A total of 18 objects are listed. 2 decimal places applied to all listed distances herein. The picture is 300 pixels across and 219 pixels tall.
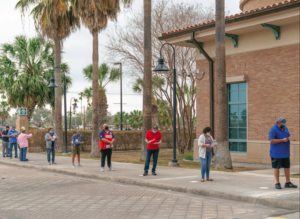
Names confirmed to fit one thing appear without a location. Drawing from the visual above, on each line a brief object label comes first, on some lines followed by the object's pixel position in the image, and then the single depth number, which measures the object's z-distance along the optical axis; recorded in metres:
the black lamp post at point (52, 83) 22.30
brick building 14.48
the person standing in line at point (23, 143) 18.86
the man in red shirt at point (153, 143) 12.24
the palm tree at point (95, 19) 21.19
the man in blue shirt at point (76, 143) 14.98
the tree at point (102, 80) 41.00
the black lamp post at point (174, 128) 15.74
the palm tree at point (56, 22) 24.66
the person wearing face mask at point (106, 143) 13.54
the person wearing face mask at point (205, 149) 10.51
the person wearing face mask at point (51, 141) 16.81
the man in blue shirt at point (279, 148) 9.05
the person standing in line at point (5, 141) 22.08
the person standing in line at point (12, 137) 21.45
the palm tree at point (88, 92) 64.94
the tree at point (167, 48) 23.31
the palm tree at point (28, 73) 31.00
